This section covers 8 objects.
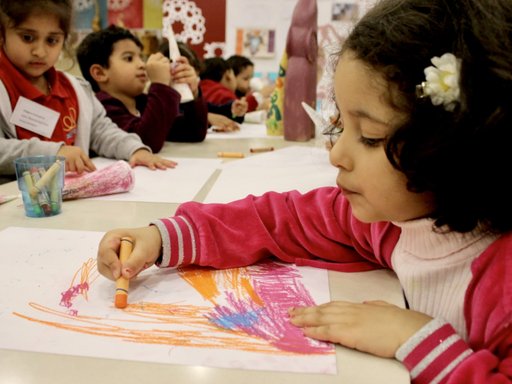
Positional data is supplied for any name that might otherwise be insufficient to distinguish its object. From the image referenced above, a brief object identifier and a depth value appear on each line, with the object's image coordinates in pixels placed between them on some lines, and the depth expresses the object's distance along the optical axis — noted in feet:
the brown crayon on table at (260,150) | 4.30
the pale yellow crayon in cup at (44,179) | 2.31
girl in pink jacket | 1.25
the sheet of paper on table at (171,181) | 2.70
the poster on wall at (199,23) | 8.25
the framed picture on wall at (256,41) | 8.47
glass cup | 2.31
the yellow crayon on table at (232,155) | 4.00
